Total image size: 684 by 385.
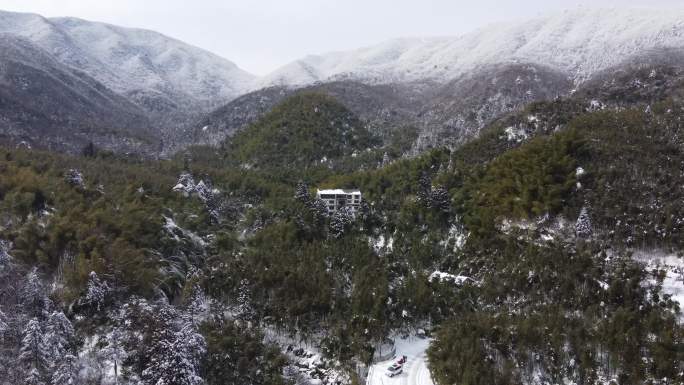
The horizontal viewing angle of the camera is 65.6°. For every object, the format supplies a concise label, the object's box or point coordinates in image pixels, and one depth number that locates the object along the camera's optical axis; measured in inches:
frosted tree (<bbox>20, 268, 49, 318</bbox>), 2083.8
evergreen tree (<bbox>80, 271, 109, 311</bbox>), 2245.3
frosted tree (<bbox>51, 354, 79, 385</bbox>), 1736.0
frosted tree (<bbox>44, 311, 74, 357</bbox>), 1871.3
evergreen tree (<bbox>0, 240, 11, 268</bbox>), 2310.5
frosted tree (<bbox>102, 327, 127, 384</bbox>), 1923.0
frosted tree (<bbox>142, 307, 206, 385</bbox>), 1824.6
